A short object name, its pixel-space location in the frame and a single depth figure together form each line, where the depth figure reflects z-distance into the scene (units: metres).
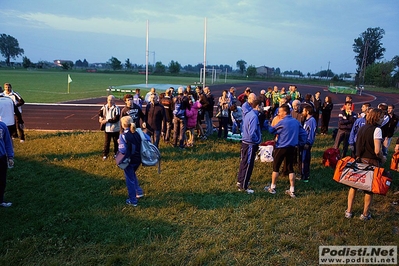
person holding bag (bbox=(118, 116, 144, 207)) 5.20
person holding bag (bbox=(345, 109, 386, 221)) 4.68
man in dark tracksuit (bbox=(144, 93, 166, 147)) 8.10
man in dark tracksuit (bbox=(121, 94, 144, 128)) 7.57
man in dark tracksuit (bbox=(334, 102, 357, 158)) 8.03
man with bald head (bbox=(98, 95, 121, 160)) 7.60
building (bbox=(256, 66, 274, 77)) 124.31
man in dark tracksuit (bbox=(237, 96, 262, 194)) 5.84
